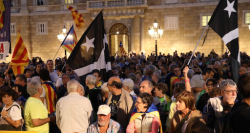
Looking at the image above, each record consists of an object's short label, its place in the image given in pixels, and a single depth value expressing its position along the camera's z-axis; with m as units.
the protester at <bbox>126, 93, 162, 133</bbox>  3.97
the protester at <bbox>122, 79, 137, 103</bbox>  5.48
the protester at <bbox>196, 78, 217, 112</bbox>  5.00
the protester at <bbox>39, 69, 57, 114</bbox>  5.98
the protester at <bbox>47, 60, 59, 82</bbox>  9.22
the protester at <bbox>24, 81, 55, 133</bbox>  4.47
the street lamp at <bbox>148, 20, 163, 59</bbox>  17.53
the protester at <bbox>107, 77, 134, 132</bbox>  4.66
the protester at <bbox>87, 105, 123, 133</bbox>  3.95
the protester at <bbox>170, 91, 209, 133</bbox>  3.47
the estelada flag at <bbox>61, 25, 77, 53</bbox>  9.71
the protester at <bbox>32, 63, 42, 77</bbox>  9.95
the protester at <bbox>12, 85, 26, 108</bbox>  5.22
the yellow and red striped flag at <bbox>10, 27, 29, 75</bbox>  8.55
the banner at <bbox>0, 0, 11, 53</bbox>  7.60
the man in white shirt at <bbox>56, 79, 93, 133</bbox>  4.40
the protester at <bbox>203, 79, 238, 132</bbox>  3.63
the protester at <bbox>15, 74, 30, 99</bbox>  6.27
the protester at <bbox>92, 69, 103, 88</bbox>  6.53
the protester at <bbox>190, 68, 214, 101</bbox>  6.60
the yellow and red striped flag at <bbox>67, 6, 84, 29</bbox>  16.92
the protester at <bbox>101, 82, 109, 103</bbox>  5.48
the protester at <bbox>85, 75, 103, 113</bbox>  5.37
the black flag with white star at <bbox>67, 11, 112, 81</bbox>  6.64
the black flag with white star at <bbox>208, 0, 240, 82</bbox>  4.72
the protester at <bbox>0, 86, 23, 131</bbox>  4.35
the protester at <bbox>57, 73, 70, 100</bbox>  6.65
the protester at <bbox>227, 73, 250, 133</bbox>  2.60
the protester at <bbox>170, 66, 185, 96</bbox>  7.38
